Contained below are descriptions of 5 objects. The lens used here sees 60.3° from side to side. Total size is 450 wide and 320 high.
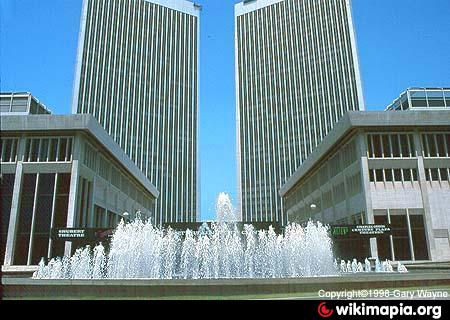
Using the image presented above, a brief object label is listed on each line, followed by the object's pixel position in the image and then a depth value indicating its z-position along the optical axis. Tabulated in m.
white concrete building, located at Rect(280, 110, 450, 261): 35.75
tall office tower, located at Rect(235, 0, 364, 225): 107.06
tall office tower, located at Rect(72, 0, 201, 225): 108.56
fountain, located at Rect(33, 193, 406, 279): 21.75
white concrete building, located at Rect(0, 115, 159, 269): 34.22
